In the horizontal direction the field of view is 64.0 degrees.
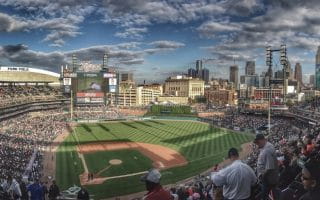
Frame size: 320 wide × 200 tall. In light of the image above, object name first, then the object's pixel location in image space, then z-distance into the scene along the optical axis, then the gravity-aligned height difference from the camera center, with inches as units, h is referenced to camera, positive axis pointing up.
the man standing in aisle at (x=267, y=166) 184.5 -54.5
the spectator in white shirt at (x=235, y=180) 151.6 -52.4
